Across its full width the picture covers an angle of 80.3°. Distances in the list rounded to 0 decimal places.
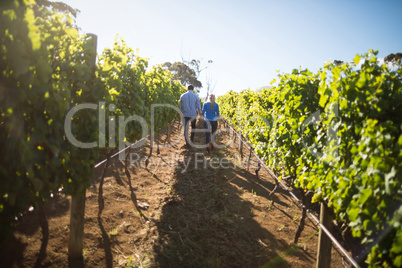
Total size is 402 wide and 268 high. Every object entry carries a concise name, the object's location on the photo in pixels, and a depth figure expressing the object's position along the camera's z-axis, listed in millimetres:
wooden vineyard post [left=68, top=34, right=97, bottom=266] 2959
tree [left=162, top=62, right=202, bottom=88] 44969
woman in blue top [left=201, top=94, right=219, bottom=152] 8398
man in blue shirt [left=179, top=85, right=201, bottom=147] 8383
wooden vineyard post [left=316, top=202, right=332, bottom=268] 2926
